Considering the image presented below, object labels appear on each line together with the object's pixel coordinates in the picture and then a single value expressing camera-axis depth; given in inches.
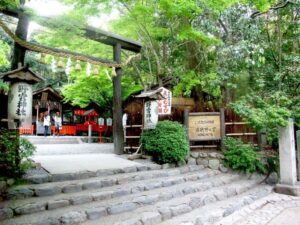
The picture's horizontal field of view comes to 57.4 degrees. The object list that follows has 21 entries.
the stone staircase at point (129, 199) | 208.5
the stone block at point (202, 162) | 411.8
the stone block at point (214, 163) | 407.5
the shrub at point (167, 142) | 372.2
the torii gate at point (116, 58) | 420.8
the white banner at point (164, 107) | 450.3
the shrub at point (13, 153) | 253.4
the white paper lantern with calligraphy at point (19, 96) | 273.3
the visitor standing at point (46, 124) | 845.2
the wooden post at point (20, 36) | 329.4
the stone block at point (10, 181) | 241.0
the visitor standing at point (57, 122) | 907.4
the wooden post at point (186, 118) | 425.5
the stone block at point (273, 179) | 394.8
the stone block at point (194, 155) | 418.9
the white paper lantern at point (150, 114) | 386.3
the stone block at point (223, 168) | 403.2
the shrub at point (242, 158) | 388.8
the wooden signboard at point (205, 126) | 429.1
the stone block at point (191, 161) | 414.6
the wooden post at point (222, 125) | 424.5
